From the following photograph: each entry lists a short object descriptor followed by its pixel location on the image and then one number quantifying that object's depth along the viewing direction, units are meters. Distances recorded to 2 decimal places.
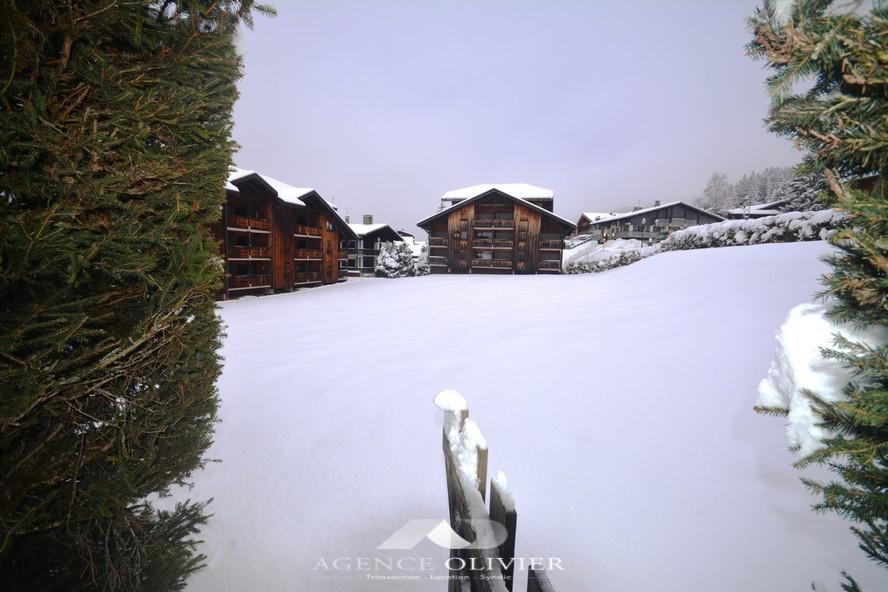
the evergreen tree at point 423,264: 34.97
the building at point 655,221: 43.38
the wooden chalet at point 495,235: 29.45
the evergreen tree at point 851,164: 1.40
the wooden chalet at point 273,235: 17.45
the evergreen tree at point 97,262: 1.64
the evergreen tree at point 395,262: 31.98
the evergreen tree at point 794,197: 37.64
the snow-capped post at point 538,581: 1.66
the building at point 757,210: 45.36
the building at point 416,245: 51.33
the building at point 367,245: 38.16
